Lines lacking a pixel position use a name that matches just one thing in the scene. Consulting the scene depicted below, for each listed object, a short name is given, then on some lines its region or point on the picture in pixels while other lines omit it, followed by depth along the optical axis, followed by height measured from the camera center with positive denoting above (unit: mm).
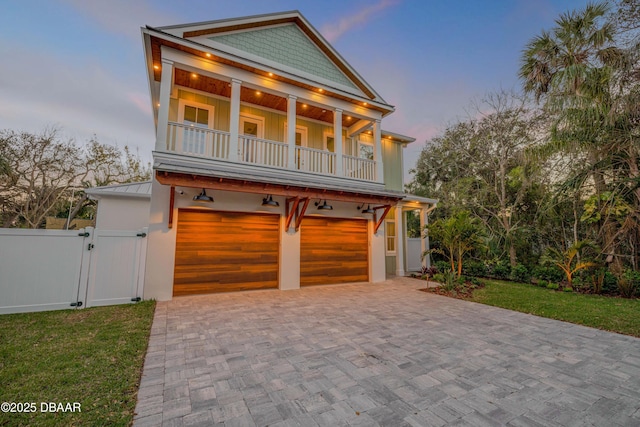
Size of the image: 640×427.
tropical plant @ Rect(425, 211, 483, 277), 7930 +172
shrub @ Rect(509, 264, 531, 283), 9359 -1247
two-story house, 6273 +2107
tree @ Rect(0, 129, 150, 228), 13422 +3771
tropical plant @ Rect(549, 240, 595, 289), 7652 -639
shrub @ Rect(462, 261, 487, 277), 10703 -1211
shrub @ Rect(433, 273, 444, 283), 7591 -1123
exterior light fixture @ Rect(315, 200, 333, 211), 7918 +996
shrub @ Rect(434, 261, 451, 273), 10508 -1087
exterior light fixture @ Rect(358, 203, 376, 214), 8766 +1019
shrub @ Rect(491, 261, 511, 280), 9945 -1203
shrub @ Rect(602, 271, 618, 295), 7312 -1238
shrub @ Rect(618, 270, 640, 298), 6805 -1172
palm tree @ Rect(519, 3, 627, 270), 7375 +4485
